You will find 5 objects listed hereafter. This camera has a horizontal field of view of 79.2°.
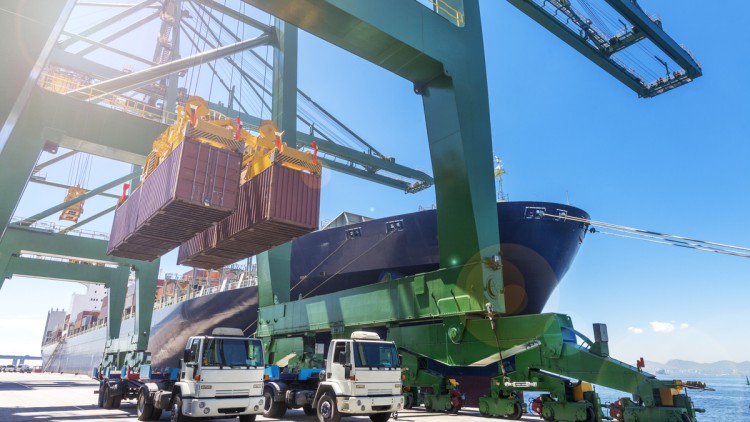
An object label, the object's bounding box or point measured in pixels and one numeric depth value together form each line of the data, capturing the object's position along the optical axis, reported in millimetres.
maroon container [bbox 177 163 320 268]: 15312
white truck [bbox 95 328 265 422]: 9359
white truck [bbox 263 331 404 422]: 9664
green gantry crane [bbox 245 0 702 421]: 10406
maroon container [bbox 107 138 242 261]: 13867
